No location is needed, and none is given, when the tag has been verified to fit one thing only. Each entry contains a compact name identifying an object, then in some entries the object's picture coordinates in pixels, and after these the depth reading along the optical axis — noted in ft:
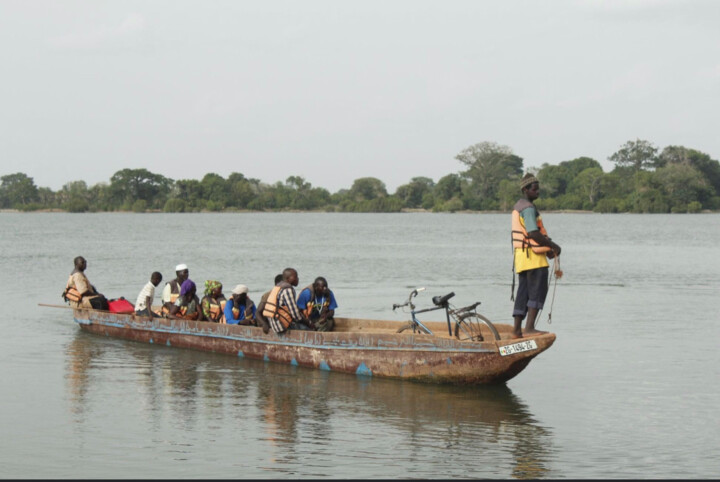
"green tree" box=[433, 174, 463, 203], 520.01
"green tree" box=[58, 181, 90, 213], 581.12
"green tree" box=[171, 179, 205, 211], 533.96
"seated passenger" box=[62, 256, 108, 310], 57.26
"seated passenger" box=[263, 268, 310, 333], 42.86
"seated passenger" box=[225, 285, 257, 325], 47.88
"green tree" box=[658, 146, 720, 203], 459.32
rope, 35.60
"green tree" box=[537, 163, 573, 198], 483.51
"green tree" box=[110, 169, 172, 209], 529.86
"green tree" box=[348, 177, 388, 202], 570.05
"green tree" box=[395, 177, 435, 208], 550.77
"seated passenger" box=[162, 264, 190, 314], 51.75
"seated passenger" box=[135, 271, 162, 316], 52.56
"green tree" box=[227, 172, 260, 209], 539.70
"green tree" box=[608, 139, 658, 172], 502.38
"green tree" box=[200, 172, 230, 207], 538.06
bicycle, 38.91
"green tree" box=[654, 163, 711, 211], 434.30
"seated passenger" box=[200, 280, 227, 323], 49.62
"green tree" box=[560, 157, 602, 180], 501.39
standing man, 35.42
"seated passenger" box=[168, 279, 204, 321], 50.37
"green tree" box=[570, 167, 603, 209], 469.16
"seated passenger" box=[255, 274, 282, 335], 44.27
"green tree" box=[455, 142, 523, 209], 509.35
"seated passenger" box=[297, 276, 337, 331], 44.11
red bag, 57.11
